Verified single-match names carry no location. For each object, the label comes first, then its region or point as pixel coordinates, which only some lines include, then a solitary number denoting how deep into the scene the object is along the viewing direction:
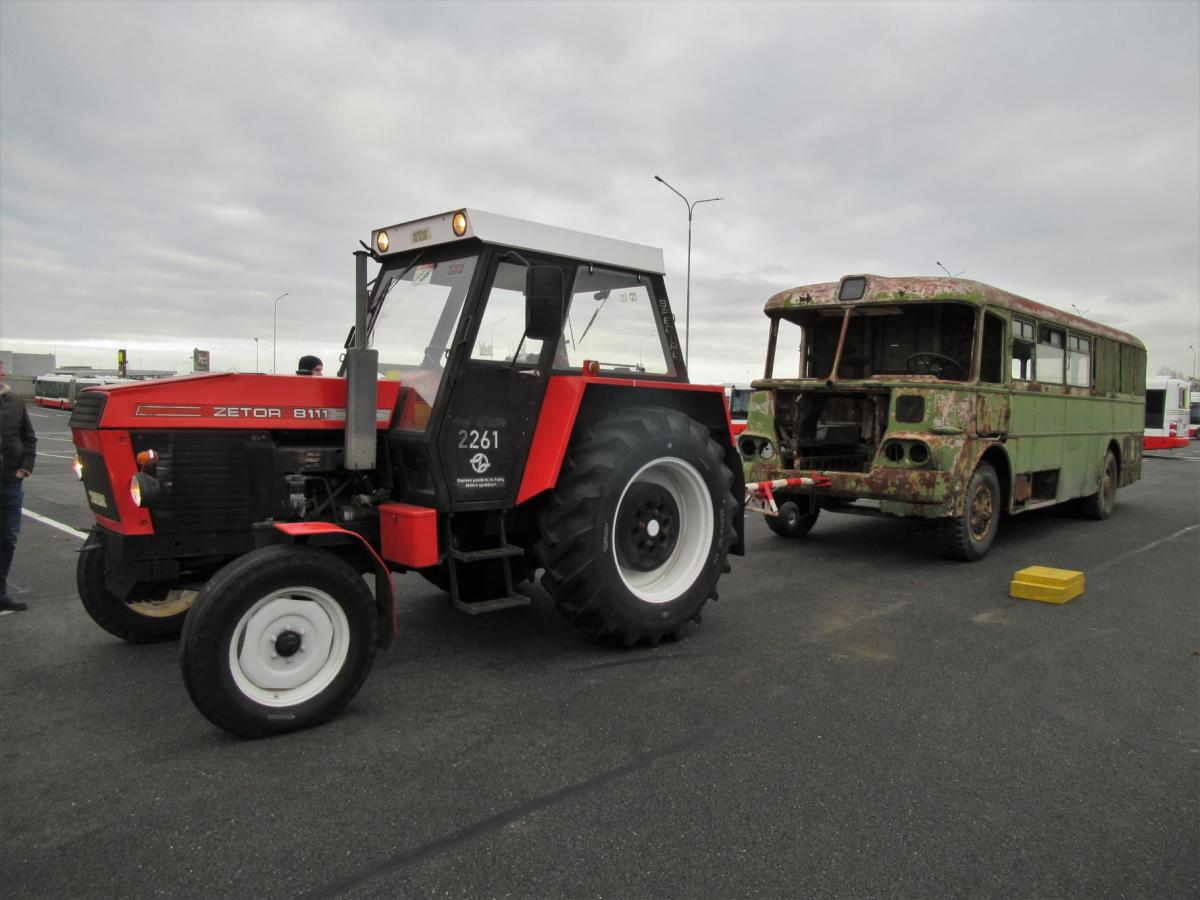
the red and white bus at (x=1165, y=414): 25.45
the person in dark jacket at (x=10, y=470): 5.84
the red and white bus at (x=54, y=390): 51.95
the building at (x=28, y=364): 74.46
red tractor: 3.84
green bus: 7.77
